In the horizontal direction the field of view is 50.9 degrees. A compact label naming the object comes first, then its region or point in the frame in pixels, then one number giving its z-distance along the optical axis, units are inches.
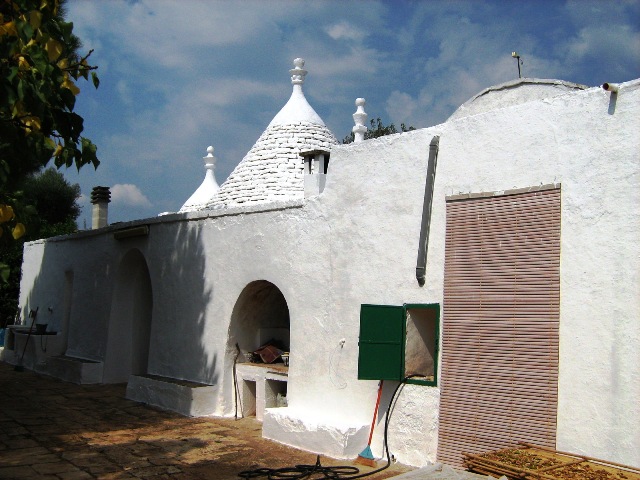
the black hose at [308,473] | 265.4
